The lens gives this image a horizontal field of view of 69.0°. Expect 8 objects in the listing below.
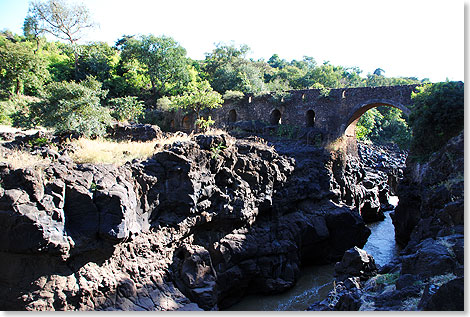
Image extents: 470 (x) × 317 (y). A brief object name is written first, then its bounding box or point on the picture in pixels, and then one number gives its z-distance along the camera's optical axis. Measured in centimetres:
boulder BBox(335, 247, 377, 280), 934
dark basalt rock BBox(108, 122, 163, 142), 1455
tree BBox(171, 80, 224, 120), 2073
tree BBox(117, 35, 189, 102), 2839
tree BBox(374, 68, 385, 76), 7682
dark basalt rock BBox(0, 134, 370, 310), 707
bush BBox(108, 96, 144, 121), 2139
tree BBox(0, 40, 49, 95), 2256
